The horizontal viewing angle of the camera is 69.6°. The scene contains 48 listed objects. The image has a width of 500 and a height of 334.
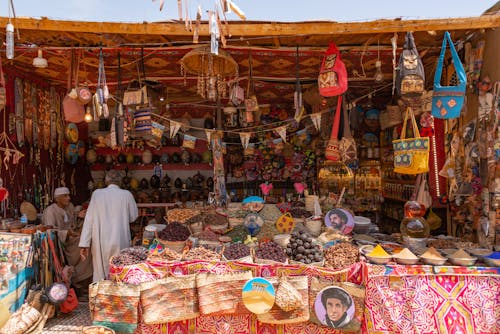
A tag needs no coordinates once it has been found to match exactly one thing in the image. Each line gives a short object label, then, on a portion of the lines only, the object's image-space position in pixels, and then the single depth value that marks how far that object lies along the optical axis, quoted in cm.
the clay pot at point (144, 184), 812
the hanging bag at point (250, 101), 534
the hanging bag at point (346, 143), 528
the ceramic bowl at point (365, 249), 342
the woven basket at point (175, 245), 368
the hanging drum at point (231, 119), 735
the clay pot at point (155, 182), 804
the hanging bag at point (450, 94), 366
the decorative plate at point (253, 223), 408
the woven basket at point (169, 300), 323
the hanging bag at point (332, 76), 392
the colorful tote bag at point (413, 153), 382
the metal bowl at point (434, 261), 312
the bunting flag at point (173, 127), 571
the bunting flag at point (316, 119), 548
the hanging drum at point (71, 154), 733
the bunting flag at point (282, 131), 579
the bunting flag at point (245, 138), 611
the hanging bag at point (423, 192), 510
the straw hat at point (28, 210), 559
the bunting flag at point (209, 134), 585
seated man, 478
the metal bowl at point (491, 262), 308
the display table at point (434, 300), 304
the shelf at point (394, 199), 687
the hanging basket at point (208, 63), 411
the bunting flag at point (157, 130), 543
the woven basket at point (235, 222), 429
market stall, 312
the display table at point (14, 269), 354
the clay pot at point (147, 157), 802
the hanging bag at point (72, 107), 441
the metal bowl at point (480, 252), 325
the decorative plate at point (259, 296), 305
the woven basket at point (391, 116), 609
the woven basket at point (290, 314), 311
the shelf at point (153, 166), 835
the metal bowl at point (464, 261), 311
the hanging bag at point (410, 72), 354
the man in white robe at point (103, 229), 433
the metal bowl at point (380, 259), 317
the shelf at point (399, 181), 658
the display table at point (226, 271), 322
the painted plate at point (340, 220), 402
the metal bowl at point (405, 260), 315
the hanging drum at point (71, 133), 710
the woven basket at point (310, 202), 466
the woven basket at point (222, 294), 319
